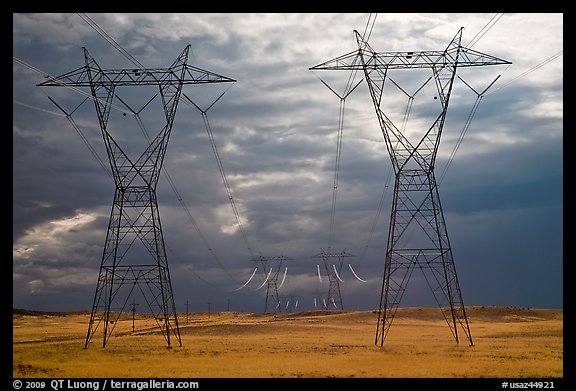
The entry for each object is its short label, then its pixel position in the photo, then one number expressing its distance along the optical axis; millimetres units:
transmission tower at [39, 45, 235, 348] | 55781
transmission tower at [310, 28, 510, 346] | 55531
